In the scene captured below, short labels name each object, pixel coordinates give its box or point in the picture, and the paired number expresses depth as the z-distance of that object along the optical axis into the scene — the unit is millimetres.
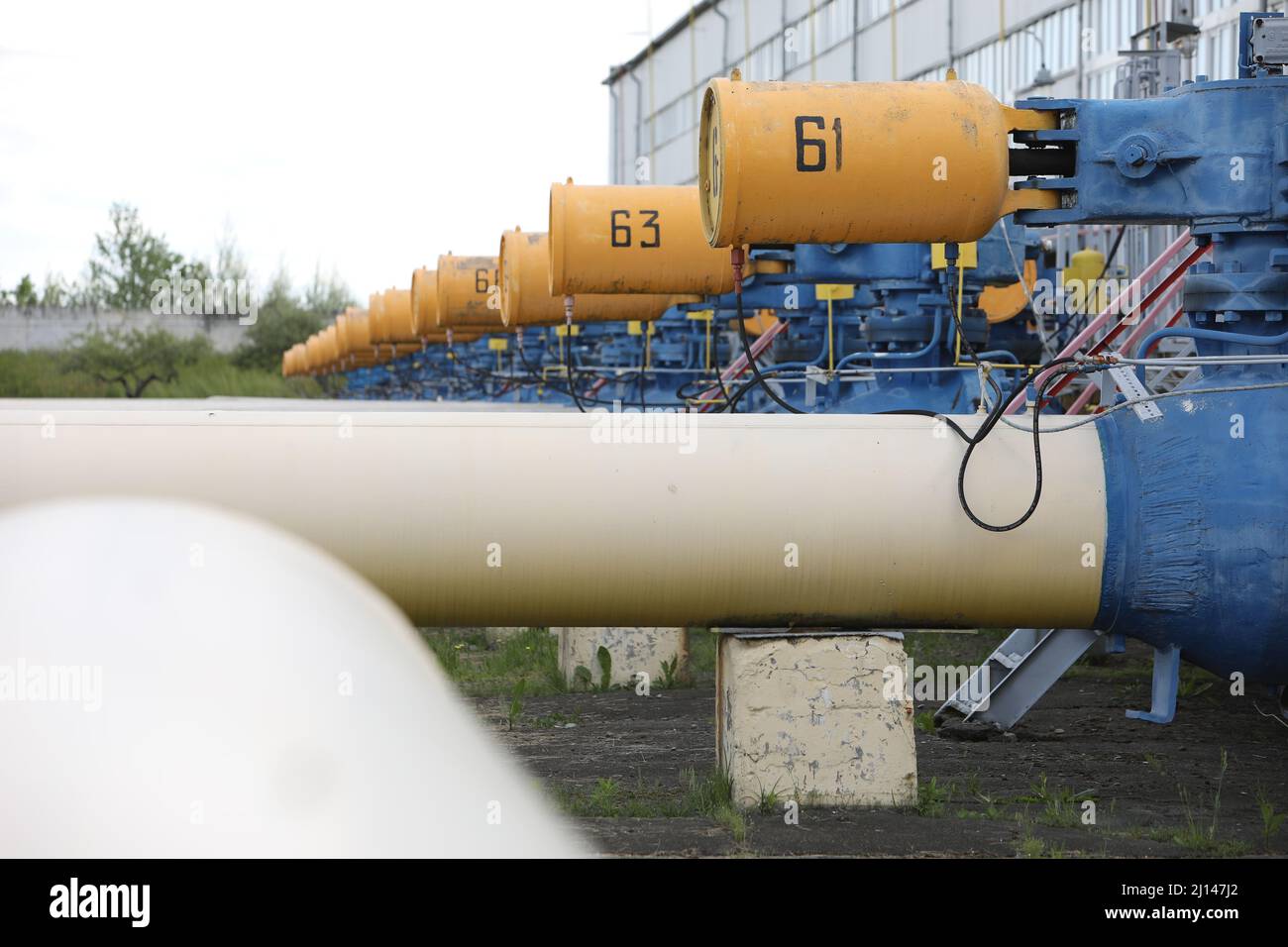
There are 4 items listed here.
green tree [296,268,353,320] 39875
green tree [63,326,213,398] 34125
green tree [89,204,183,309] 40562
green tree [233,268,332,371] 38344
